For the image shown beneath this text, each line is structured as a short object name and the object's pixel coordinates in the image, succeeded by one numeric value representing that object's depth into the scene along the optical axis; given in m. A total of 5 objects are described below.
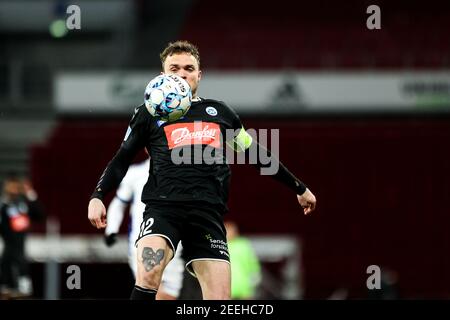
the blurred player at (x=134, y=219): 16.23
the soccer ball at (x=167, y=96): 10.84
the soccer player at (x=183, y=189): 10.83
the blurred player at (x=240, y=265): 24.19
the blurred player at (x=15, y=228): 24.64
